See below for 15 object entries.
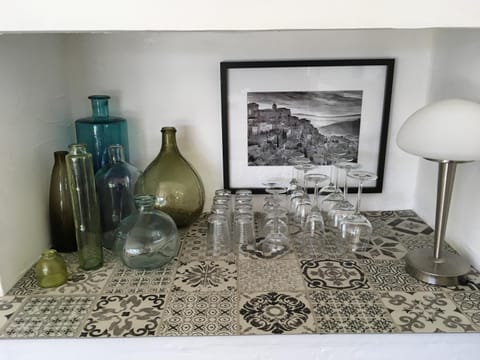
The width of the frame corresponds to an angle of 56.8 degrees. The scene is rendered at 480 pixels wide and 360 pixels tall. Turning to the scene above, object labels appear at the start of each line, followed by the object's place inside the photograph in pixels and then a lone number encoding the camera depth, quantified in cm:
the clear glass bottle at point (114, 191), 116
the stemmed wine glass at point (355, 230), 115
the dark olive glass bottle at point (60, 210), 108
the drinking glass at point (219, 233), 113
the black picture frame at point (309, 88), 122
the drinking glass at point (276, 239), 111
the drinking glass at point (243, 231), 115
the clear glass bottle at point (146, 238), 103
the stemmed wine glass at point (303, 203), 120
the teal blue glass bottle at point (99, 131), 119
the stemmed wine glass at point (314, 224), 117
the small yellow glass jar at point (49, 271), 97
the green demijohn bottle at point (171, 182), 123
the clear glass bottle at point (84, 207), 100
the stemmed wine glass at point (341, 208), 116
